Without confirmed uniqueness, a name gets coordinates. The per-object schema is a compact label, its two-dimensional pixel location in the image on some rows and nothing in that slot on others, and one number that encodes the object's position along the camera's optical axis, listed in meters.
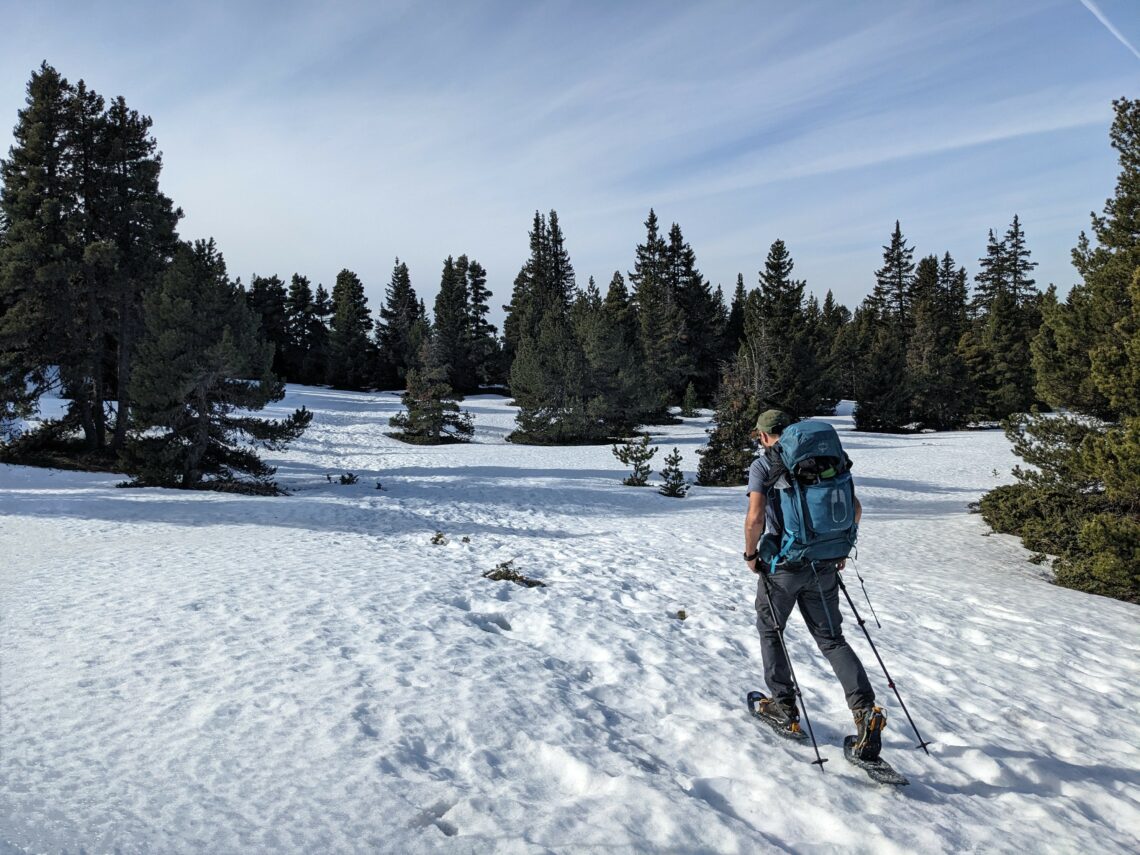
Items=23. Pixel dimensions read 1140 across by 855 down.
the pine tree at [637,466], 20.23
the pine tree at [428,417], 35.09
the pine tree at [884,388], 42.75
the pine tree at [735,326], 62.00
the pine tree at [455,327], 62.00
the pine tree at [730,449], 21.08
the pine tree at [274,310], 59.97
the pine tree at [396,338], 62.09
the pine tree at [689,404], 46.62
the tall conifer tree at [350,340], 60.28
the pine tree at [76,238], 19.42
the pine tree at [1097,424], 8.54
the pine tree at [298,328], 63.25
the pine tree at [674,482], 18.76
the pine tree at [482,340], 65.00
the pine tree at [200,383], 15.88
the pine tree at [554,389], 36.59
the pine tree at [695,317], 58.81
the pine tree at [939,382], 43.53
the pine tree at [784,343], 40.09
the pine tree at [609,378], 37.69
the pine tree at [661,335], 52.09
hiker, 4.00
